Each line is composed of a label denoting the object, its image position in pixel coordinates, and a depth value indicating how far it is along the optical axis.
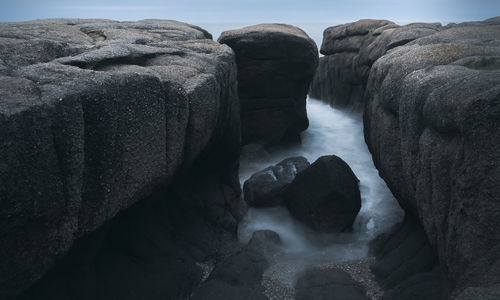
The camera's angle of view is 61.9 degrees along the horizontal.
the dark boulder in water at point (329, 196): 8.30
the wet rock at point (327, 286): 5.96
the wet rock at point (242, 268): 6.46
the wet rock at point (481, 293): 3.13
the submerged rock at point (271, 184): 9.74
